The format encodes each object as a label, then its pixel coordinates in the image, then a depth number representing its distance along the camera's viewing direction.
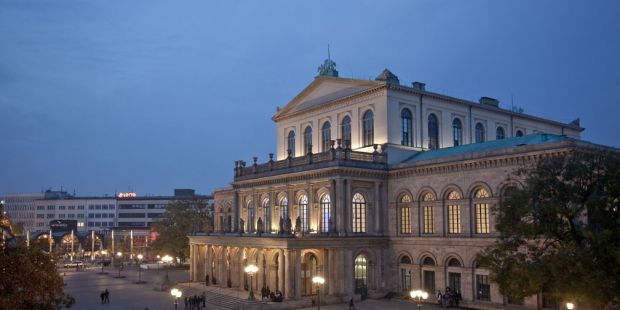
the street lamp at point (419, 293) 34.22
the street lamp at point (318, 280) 41.68
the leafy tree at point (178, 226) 83.94
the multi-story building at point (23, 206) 174.12
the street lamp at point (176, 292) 39.12
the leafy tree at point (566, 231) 26.28
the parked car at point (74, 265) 100.79
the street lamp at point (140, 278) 71.13
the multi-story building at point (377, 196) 44.75
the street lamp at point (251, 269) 45.81
